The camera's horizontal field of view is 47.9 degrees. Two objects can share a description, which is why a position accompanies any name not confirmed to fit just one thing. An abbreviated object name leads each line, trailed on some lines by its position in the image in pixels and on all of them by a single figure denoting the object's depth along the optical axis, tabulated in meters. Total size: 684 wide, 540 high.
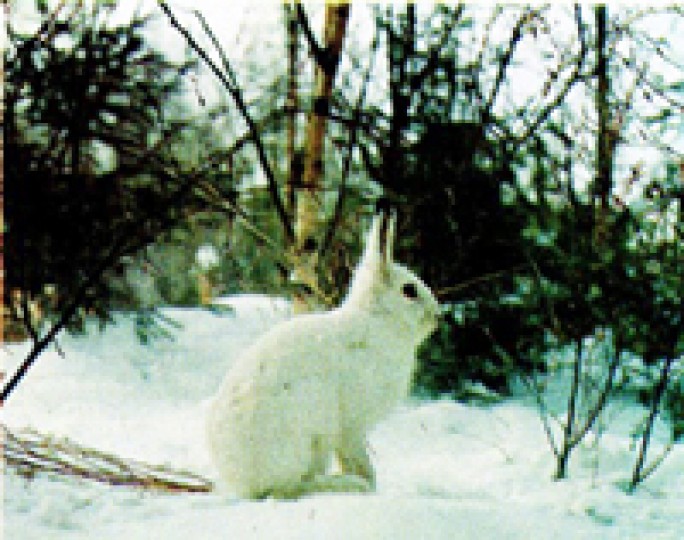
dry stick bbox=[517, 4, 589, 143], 5.44
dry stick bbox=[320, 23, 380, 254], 5.24
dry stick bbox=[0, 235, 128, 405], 3.86
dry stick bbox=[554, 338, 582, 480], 4.10
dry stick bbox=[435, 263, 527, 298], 4.92
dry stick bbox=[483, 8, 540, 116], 5.95
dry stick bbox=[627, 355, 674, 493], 3.87
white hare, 2.98
